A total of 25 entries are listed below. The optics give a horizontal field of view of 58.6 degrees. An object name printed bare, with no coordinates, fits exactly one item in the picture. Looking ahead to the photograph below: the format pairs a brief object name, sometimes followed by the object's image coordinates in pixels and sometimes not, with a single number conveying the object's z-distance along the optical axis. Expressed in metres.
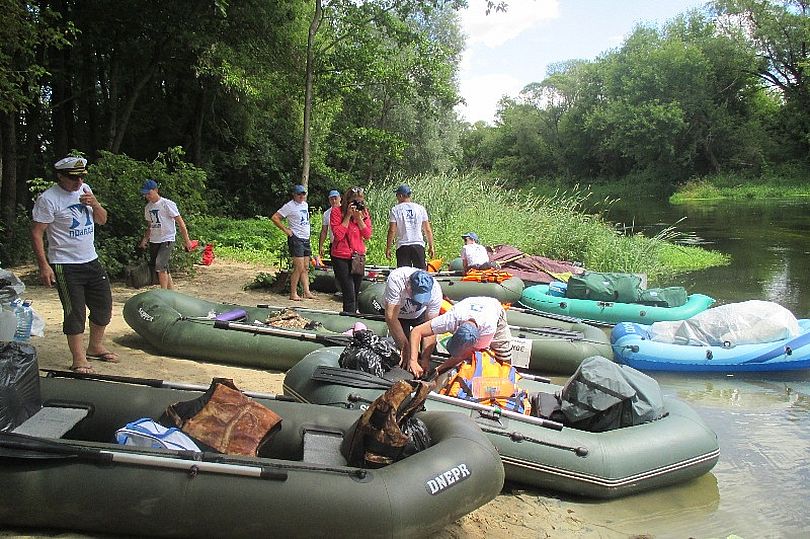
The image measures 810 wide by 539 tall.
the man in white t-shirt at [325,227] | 8.57
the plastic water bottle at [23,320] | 5.30
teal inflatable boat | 8.43
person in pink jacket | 7.60
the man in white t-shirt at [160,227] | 7.47
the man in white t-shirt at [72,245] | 4.73
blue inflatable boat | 6.85
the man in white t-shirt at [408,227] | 7.98
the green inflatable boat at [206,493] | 3.08
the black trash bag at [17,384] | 3.46
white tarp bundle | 7.05
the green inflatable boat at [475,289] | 8.75
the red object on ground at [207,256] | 10.66
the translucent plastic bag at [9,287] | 5.30
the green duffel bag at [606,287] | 8.90
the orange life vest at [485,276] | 9.08
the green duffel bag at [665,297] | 8.73
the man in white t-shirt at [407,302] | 5.18
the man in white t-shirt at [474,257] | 9.30
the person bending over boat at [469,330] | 4.68
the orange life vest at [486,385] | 4.71
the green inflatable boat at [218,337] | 6.14
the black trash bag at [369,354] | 4.93
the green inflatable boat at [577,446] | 4.29
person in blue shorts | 8.12
